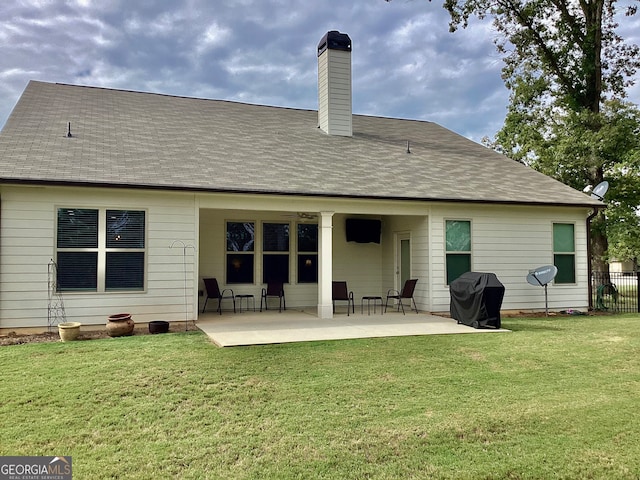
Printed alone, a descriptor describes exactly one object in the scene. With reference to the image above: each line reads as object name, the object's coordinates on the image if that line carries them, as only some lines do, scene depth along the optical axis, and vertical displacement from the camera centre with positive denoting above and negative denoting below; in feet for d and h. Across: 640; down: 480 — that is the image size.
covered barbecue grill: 29.01 -2.22
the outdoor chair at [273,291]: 37.73 -2.16
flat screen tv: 41.16 +2.82
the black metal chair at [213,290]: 35.58 -1.93
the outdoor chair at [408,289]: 35.24 -1.87
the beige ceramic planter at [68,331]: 24.84 -3.45
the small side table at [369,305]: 37.37 -3.40
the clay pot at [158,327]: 27.29 -3.52
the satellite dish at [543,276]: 35.40 -0.95
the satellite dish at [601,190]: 40.63 +6.10
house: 27.99 +3.83
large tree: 54.39 +21.50
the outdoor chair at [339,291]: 35.17 -2.00
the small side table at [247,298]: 37.19 -2.70
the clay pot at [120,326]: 26.25 -3.34
